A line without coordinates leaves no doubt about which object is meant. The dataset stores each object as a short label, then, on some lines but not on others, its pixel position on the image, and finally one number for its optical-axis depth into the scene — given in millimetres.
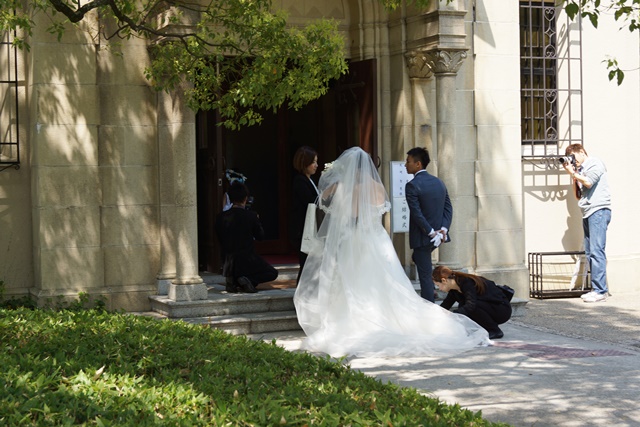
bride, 10859
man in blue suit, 12078
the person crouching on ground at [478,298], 11570
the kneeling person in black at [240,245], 12555
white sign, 13375
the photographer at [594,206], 14945
